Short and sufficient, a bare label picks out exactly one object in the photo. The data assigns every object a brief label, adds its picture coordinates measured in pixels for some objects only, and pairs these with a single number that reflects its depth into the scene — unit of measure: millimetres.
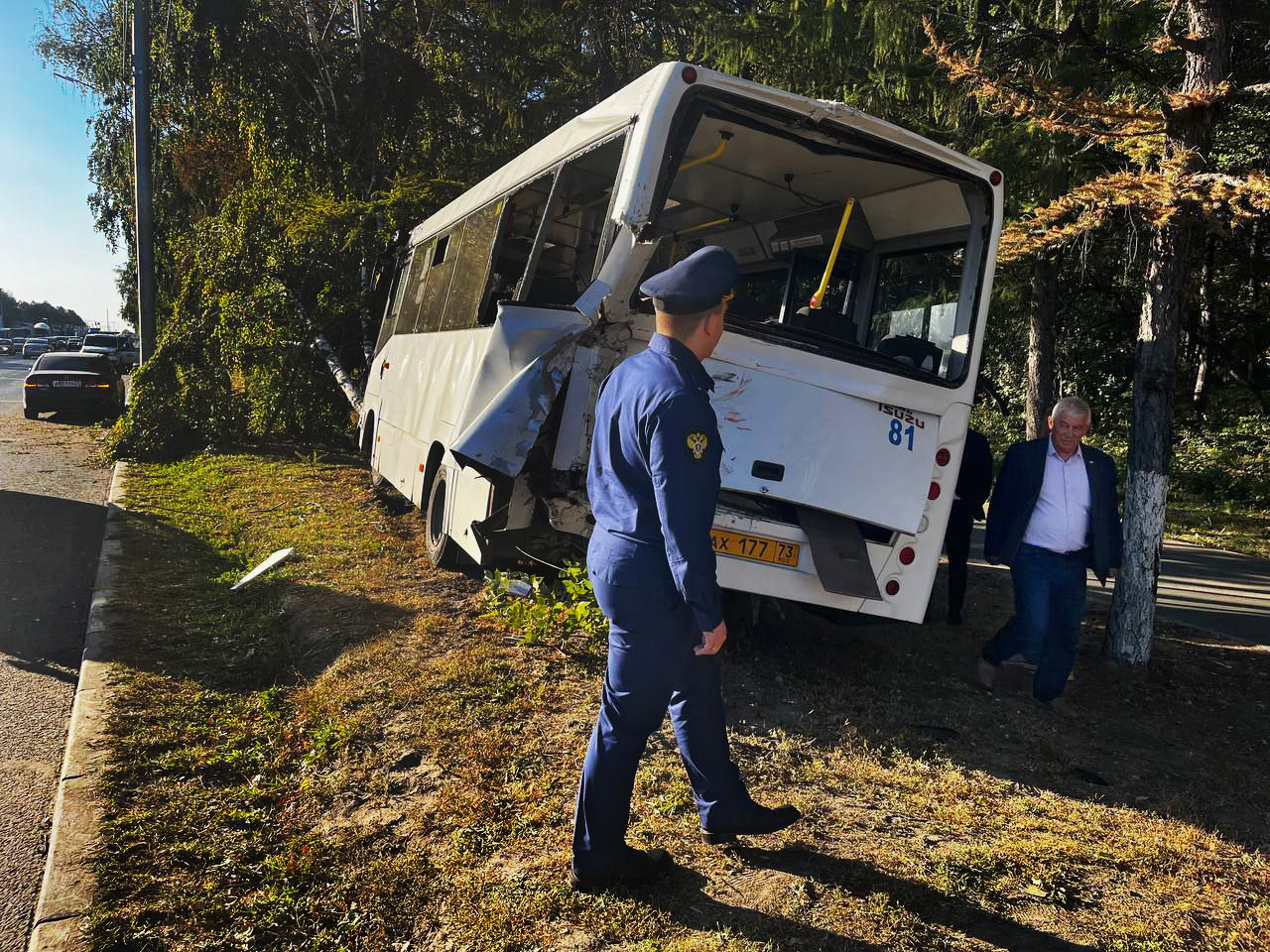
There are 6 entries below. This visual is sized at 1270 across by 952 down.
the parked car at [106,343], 38969
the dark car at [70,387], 21047
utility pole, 18328
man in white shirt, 5973
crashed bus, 5434
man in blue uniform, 3137
